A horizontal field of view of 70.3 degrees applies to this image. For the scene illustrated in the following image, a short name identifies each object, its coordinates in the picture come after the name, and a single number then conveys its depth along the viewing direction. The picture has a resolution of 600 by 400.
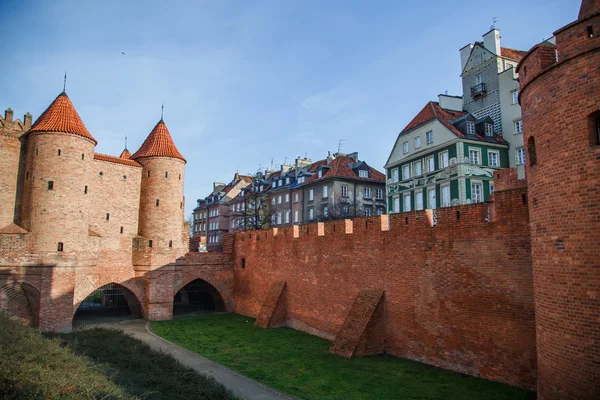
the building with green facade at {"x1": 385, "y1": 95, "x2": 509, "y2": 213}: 24.53
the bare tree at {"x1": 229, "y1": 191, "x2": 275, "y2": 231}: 41.19
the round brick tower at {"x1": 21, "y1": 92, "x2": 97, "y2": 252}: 18.05
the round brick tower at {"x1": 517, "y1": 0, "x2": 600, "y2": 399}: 6.54
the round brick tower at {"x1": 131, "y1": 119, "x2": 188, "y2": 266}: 22.42
